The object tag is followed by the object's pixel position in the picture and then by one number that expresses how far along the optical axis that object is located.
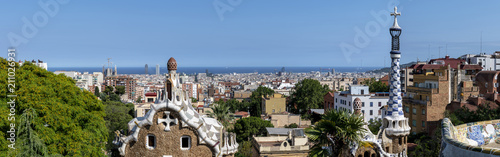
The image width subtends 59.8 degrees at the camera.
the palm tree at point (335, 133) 16.38
